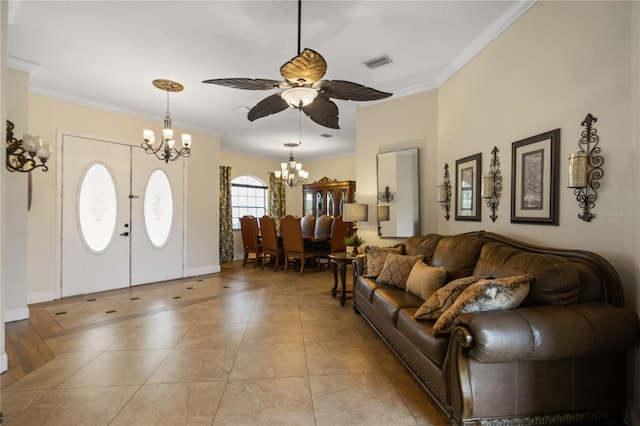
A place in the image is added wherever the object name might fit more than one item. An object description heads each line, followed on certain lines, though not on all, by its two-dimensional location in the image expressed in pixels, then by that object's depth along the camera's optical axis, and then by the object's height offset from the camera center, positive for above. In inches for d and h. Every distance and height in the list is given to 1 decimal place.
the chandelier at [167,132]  157.0 +42.6
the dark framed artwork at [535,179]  90.3 +11.6
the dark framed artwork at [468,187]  127.4 +11.9
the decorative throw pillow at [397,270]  119.6 -23.0
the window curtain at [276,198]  358.9 +17.2
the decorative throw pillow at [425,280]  102.5 -23.4
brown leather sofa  61.8 -30.1
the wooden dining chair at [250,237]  273.6 -23.1
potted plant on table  169.6 -17.5
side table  159.0 -26.1
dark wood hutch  315.6 +18.6
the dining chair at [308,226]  294.2 -13.2
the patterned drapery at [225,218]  305.0 -6.4
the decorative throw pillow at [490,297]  67.7 -19.0
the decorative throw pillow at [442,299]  81.7 -23.8
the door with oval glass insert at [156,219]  203.9 -5.5
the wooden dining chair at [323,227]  276.8 -13.3
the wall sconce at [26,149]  104.8 +21.9
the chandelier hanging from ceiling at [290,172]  249.4 +34.4
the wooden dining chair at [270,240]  256.1 -24.2
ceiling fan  83.0 +39.7
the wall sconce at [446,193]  148.7 +10.3
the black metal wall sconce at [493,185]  115.3 +11.4
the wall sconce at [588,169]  77.7 +11.9
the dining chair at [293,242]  240.7 -24.2
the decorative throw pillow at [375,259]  136.6 -21.4
